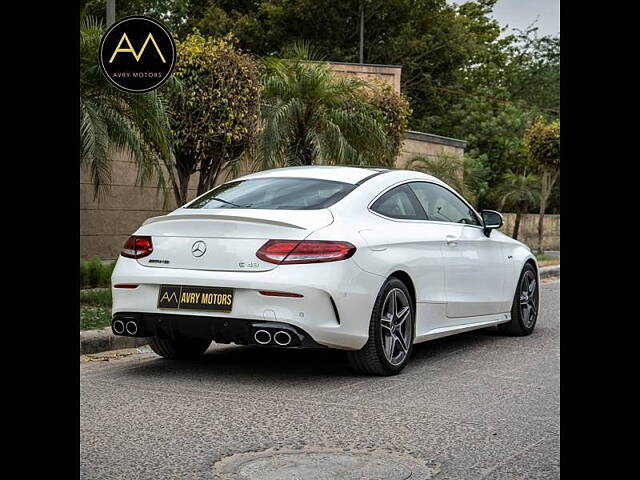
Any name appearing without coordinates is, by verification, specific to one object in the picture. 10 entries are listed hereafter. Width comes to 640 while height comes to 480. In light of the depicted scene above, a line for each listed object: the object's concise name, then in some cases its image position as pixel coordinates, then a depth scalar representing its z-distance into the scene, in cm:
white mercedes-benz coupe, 628
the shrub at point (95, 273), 1278
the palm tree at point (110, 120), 1107
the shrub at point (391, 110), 1864
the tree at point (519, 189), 3584
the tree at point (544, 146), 2608
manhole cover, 416
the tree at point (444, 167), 2317
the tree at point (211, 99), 1329
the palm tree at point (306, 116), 1490
